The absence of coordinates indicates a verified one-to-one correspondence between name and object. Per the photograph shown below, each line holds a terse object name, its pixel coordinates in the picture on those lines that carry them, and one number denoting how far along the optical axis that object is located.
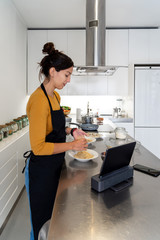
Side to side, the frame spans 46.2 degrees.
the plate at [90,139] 1.63
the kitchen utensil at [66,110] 3.22
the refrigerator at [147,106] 3.63
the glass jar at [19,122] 2.78
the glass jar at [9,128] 2.42
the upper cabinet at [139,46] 3.83
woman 1.25
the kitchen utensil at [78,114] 3.45
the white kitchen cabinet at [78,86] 3.98
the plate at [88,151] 1.23
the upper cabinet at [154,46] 3.81
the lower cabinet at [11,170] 1.88
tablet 0.83
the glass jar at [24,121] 3.04
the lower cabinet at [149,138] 3.73
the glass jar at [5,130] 2.24
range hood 2.67
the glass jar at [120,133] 1.76
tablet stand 0.86
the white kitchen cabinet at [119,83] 3.93
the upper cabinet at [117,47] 3.83
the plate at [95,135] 1.94
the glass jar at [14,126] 2.57
